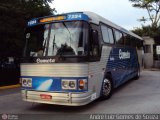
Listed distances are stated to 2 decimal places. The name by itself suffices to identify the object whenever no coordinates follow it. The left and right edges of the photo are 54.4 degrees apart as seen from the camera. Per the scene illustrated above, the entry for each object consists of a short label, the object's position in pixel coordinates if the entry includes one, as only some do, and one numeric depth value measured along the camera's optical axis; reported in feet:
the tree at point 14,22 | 27.30
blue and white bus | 14.66
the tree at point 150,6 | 70.71
